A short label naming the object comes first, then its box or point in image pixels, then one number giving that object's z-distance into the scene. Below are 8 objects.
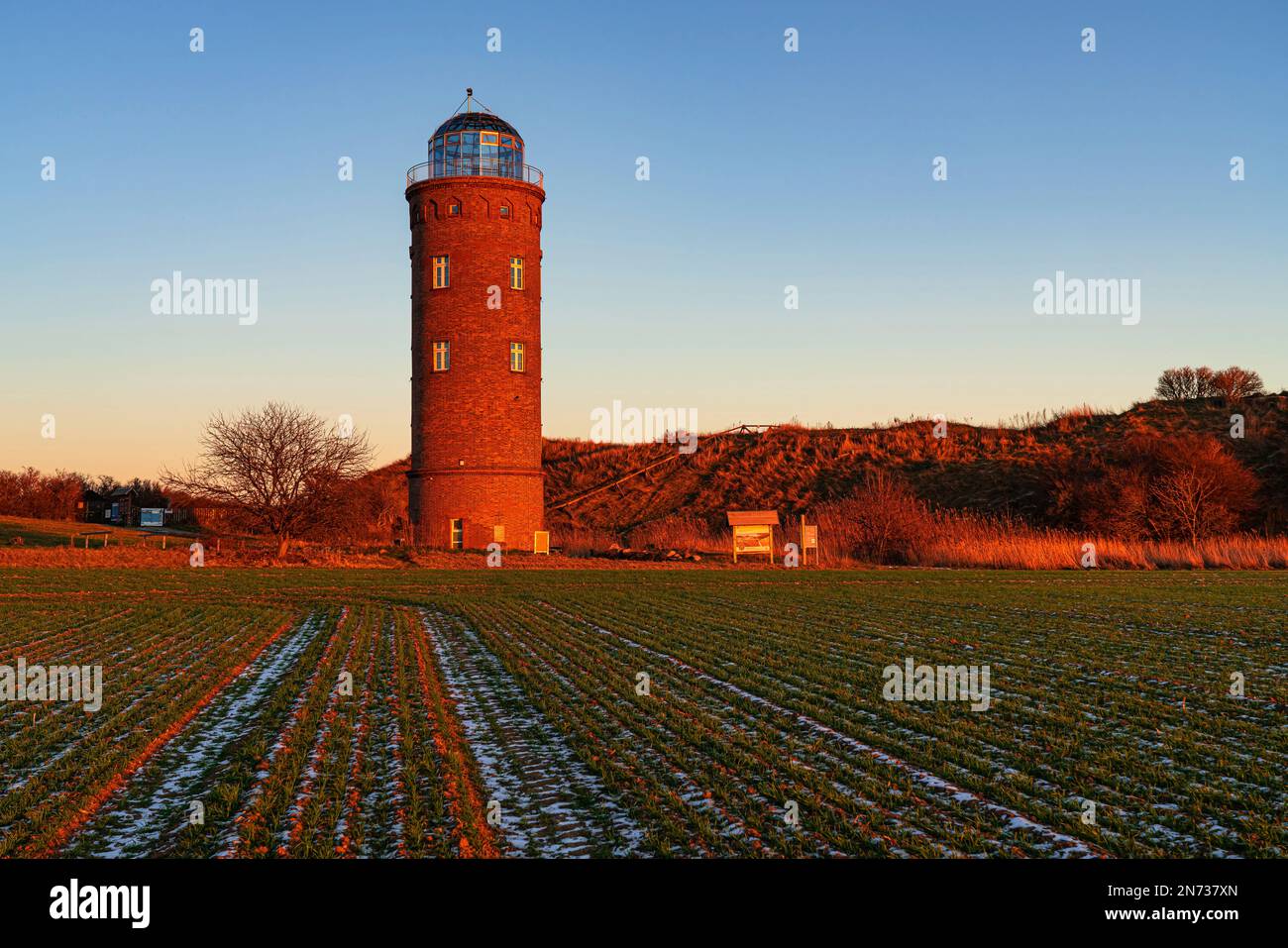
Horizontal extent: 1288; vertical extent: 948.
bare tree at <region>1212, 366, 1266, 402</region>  79.69
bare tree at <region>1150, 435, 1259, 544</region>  47.25
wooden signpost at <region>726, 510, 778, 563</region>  40.16
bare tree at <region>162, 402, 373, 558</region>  39.72
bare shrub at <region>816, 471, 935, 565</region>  43.69
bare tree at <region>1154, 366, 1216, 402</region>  82.56
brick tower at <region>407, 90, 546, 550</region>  45.53
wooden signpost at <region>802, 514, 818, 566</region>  40.69
